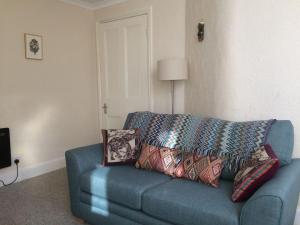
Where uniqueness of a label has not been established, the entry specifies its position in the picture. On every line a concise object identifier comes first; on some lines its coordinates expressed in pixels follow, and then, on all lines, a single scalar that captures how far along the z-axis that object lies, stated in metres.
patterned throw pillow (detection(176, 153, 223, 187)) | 1.92
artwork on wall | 3.20
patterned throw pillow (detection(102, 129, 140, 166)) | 2.42
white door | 3.43
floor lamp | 2.73
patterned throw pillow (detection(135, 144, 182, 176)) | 2.16
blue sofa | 1.43
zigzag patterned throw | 2.00
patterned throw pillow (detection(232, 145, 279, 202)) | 1.59
